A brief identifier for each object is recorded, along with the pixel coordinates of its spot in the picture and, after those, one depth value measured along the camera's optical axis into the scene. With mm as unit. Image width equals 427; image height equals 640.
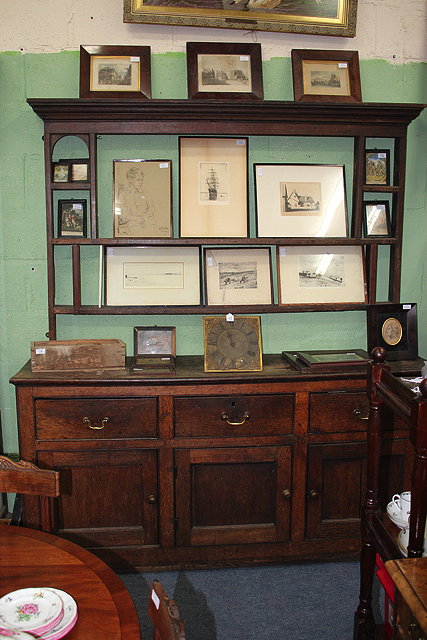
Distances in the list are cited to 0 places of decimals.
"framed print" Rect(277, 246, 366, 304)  2986
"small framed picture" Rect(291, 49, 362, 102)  2859
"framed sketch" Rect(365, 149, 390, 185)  2959
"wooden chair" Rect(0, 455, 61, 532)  1748
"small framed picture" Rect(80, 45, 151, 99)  2777
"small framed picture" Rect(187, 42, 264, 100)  2807
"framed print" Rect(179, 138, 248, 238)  2891
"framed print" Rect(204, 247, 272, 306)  2936
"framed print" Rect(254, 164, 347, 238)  2941
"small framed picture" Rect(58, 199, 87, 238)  2848
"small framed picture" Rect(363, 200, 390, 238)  2984
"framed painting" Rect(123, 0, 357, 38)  2758
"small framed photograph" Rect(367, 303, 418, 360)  2951
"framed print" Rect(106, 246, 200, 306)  2912
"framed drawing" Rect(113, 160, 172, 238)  2859
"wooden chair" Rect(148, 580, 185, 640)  987
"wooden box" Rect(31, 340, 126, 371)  2656
